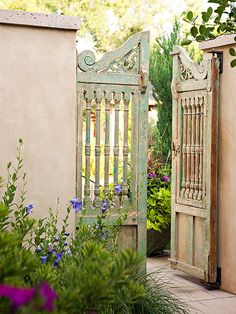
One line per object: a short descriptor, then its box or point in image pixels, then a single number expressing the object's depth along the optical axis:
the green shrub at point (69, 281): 1.27
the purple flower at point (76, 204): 4.07
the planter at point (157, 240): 7.75
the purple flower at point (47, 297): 1.25
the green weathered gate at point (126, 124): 5.19
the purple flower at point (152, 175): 8.20
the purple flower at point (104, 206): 4.45
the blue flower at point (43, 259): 3.54
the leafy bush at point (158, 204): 7.74
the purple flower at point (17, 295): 1.24
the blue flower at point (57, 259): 3.51
